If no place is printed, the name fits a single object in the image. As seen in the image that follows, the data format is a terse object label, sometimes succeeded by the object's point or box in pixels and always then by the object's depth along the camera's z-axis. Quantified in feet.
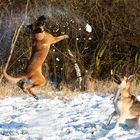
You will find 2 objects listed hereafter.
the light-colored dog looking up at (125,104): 49.48
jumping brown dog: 45.28
